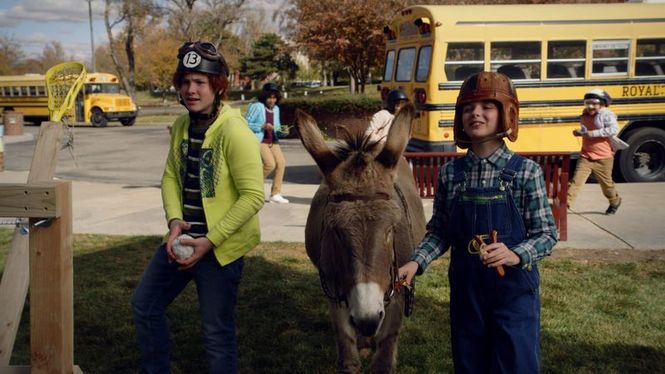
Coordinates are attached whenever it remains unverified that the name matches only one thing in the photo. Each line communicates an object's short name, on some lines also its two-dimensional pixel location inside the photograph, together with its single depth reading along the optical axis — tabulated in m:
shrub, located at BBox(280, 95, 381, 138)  22.38
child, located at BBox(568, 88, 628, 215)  9.26
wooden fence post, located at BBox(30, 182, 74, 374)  2.71
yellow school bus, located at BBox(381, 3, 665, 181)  11.89
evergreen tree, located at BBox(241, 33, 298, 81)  69.12
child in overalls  2.71
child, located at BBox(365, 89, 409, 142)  7.79
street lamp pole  52.12
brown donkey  2.78
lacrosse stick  3.75
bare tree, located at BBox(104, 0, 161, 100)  46.75
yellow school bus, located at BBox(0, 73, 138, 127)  33.16
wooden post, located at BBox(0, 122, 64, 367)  3.48
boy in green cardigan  3.28
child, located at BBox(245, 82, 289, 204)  10.30
